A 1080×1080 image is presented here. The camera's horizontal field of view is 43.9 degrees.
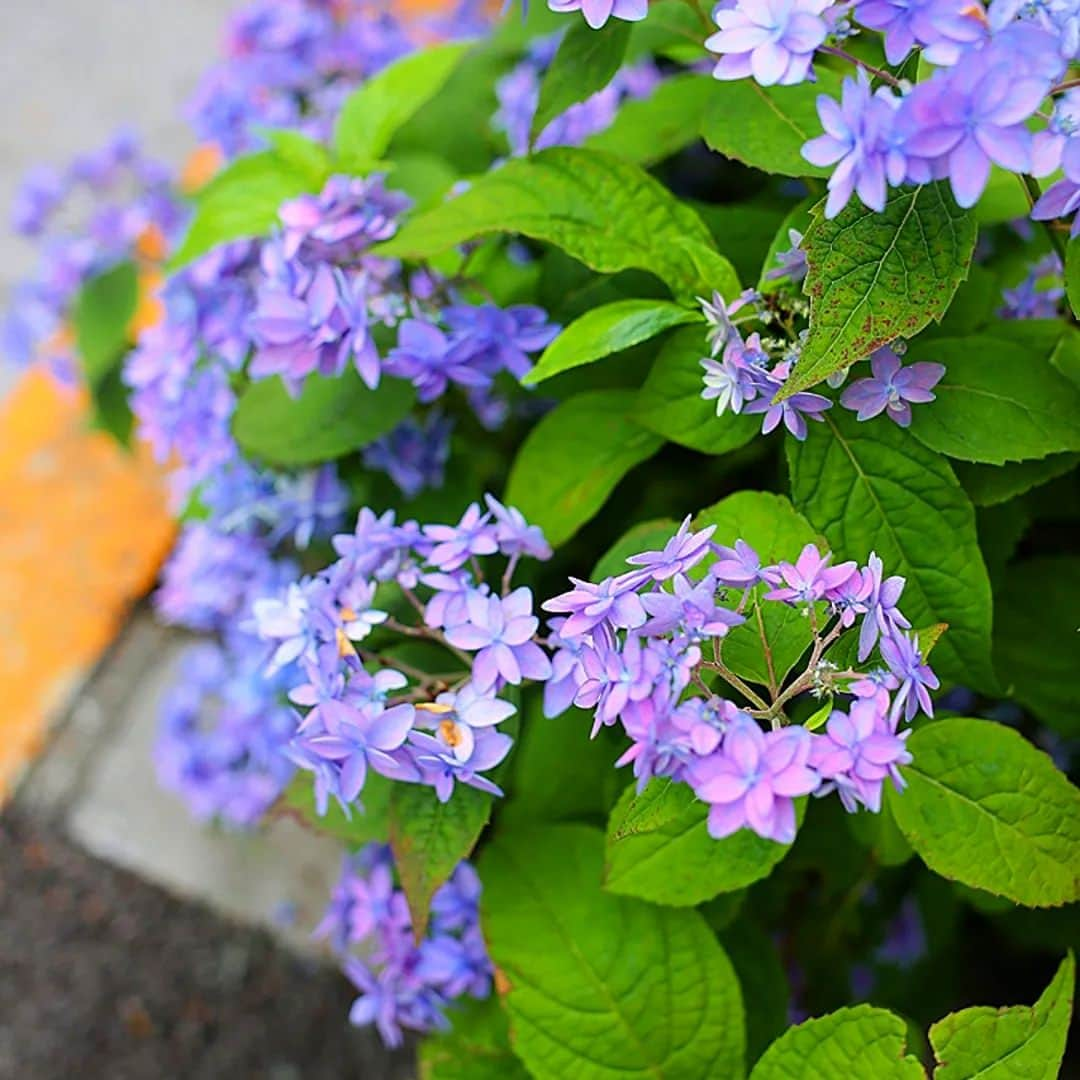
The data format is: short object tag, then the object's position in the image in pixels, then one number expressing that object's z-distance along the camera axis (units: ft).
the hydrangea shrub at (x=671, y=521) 1.75
